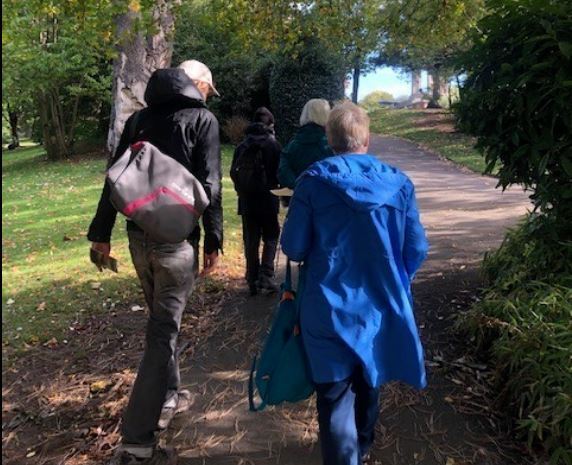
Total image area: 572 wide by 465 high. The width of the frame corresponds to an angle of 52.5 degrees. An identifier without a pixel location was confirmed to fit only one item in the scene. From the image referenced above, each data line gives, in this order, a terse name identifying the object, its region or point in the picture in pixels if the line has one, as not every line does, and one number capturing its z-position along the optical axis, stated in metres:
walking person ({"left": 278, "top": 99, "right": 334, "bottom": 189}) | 4.68
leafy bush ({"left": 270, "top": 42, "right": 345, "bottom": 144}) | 16.94
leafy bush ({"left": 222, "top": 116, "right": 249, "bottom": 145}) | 20.33
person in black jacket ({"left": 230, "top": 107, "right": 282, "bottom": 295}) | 5.15
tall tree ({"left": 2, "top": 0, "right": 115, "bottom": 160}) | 19.35
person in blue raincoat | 2.49
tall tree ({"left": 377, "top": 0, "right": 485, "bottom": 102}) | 7.79
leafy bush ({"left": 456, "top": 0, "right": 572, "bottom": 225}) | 3.87
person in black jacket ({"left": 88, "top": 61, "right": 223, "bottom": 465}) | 3.00
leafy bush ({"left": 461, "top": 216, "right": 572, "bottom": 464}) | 2.92
